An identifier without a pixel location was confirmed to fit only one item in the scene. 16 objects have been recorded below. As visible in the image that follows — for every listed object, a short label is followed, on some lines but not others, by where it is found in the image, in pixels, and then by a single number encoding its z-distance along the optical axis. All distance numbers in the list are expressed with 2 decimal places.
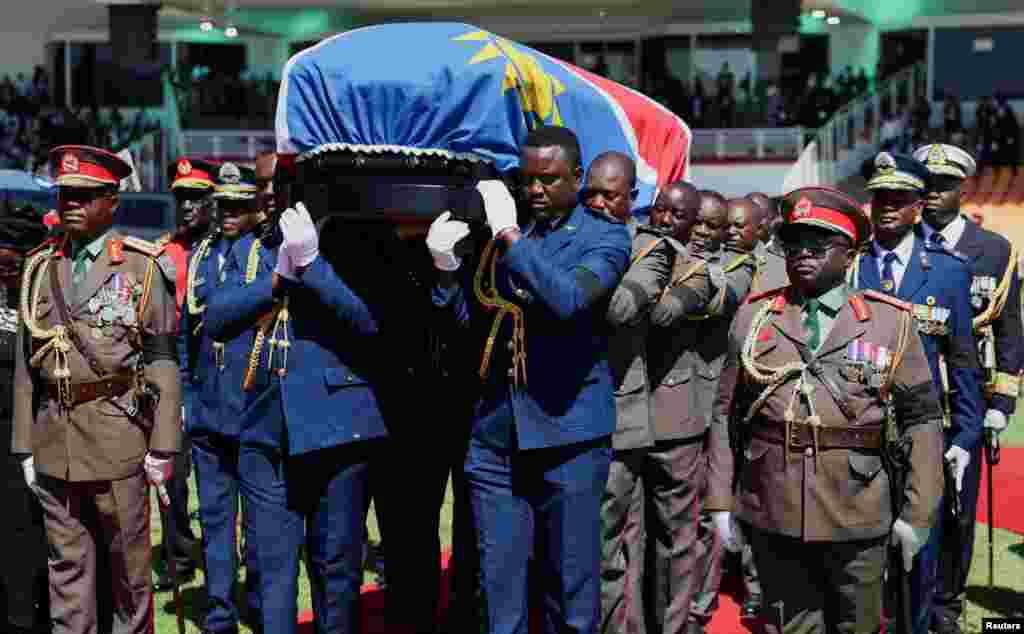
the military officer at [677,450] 6.03
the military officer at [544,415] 4.78
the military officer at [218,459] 5.74
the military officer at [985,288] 6.39
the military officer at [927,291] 5.68
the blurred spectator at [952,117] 26.66
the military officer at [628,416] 5.37
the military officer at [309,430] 4.86
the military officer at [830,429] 4.64
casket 4.63
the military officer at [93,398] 5.54
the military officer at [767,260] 7.31
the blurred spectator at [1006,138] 26.81
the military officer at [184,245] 7.42
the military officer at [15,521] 5.86
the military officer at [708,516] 6.36
